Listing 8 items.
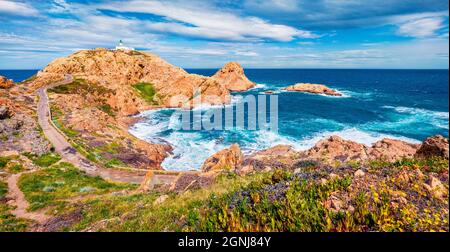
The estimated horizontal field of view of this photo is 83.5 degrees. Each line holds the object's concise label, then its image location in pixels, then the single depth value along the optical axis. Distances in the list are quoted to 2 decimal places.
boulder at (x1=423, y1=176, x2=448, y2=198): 7.43
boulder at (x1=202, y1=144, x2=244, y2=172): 26.92
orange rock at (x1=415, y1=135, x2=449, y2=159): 11.71
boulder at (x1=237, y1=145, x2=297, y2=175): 20.47
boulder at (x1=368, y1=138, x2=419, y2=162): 26.47
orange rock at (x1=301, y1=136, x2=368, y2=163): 25.89
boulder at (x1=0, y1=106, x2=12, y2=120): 39.53
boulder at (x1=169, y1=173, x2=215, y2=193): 16.17
